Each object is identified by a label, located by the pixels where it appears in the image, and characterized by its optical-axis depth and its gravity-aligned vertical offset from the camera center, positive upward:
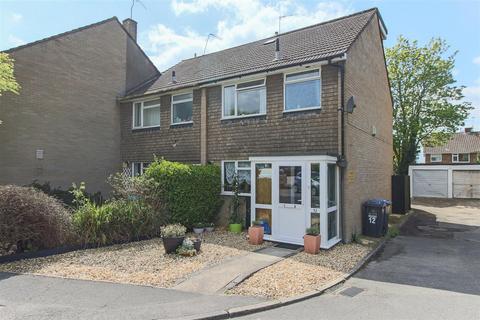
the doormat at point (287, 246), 8.58 -1.96
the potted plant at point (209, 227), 10.49 -1.78
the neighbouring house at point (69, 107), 11.80 +2.44
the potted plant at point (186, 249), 7.50 -1.79
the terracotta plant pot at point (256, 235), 8.83 -1.71
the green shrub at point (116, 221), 8.24 -1.35
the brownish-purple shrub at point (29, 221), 7.01 -1.11
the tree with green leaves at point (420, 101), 24.59 +5.35
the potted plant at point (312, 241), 7.92 -1.67
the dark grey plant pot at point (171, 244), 7.58 -1.68
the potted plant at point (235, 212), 10.35 -1.34
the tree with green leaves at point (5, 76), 8.65 +2.57
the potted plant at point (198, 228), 10.23 -1.77
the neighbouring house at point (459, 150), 41.09 +2.74
